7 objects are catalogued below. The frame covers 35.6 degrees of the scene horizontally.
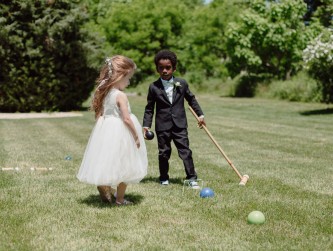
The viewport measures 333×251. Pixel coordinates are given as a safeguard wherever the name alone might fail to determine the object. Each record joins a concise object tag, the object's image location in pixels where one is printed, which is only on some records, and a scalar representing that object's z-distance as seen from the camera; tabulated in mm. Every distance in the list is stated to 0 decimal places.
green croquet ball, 4883
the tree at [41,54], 19200
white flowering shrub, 17194
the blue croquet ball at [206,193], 6059
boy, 6770
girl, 5477
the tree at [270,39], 30547
